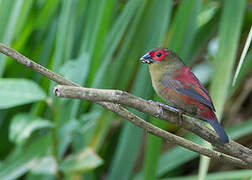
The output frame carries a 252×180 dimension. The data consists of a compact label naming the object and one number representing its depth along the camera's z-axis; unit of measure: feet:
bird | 14.32
